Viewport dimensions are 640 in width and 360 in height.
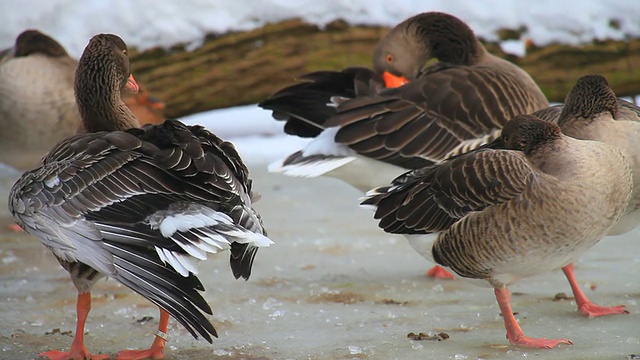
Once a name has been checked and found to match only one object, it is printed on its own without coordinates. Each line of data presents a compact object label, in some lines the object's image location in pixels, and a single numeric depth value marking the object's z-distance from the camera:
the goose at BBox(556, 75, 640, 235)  8.75
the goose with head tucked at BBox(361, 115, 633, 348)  7.65
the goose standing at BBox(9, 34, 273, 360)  6.90
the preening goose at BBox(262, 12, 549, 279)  10.96
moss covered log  17.72
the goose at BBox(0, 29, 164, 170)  12.96
